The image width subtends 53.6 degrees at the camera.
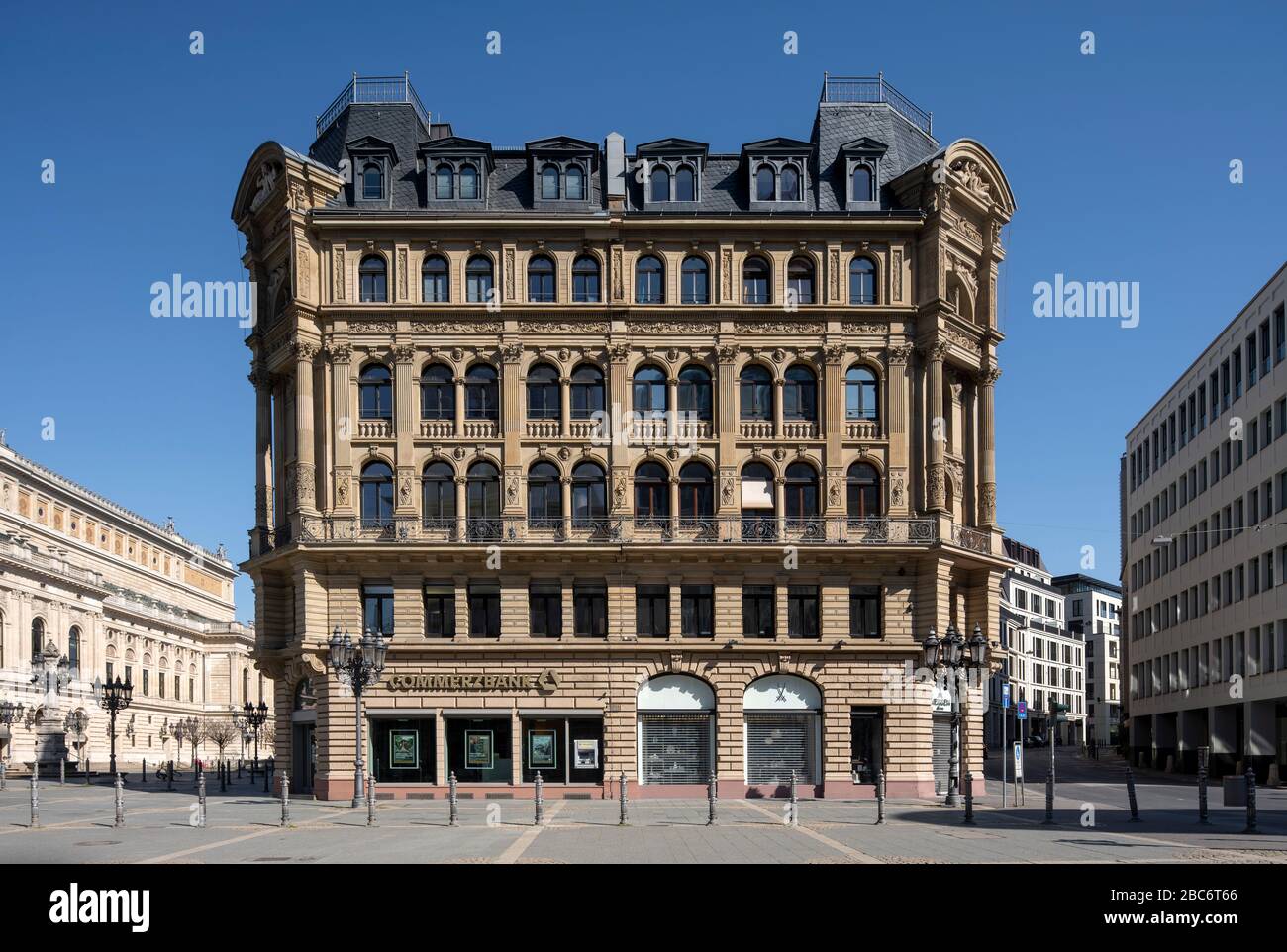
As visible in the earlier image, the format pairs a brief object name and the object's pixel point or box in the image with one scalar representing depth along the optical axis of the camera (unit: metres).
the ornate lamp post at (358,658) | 35.88
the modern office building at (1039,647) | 133.88
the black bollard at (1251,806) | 28.86
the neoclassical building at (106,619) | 91.31
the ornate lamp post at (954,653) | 35.09
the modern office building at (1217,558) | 61.44
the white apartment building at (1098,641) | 155.25
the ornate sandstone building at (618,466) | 43.28
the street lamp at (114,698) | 60.88
